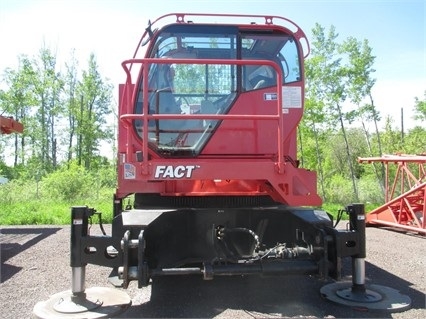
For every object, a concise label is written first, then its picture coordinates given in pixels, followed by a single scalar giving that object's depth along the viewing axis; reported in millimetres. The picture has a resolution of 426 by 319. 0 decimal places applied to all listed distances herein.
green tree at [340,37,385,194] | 20547
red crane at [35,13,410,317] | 4277
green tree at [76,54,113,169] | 35250
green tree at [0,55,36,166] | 31484
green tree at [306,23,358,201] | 20344
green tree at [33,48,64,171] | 33625
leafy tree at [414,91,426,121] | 25778
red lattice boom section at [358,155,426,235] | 9552
